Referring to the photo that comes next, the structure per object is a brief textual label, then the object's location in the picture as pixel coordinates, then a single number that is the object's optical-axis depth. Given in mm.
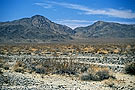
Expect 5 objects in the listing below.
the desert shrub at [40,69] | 14316
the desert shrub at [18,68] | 15180
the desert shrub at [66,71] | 14094
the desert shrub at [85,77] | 12171
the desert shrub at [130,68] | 13891
